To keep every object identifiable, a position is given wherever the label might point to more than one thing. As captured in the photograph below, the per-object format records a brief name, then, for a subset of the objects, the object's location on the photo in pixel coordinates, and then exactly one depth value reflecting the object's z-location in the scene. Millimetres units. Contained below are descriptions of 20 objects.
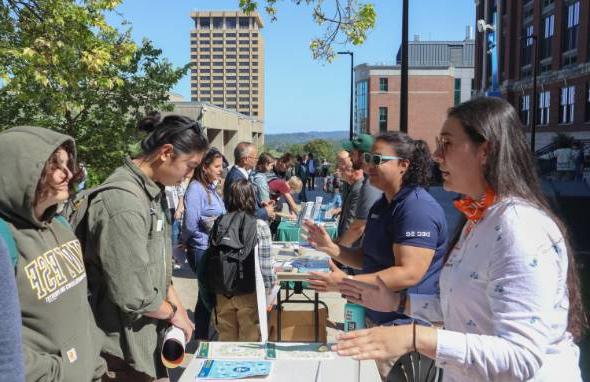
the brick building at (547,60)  33906
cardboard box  4926
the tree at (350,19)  7036
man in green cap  4578
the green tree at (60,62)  6801
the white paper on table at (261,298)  3522
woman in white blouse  1494
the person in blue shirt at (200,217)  5328
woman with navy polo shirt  2707
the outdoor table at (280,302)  4730
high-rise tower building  135250
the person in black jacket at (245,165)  7205
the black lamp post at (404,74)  9141
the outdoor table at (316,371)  2221
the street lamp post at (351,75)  30630
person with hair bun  2334
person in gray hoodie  1781
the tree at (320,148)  82206
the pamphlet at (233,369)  2223
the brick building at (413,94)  85375
